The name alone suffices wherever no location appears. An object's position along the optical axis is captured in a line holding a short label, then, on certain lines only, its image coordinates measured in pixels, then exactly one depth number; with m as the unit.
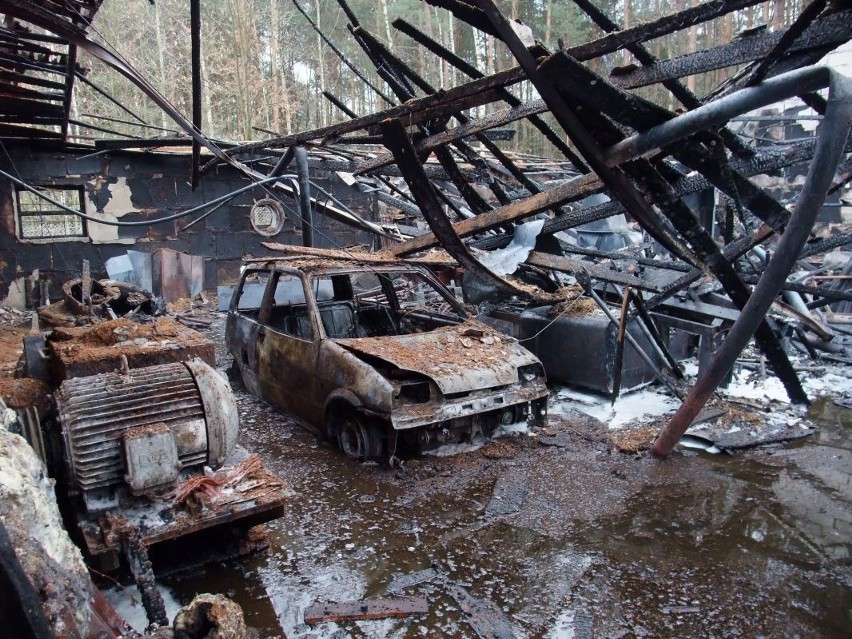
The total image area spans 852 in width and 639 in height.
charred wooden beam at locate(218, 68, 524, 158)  3.89
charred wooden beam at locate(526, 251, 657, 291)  6.29
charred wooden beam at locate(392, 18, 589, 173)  4.78
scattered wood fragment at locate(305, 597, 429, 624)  2.94
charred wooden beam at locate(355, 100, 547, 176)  4.56
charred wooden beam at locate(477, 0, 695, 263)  3.03
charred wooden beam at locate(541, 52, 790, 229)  3.04
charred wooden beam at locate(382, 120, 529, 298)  4.46
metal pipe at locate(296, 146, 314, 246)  7.46
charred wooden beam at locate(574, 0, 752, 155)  3.71
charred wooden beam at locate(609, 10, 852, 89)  2.93
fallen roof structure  3.02
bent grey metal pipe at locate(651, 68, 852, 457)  2.96
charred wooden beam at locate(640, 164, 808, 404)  3.73
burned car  4.61
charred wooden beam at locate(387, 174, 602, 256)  4.83
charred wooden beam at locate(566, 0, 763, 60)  3.02
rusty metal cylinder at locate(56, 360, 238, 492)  2.87
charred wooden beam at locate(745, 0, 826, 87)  2.79
